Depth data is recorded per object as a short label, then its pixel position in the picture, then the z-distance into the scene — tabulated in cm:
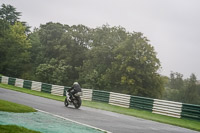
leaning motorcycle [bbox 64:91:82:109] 1435
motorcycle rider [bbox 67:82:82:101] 1438
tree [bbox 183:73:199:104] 8212
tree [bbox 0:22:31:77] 6272
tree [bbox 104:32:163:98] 4047
